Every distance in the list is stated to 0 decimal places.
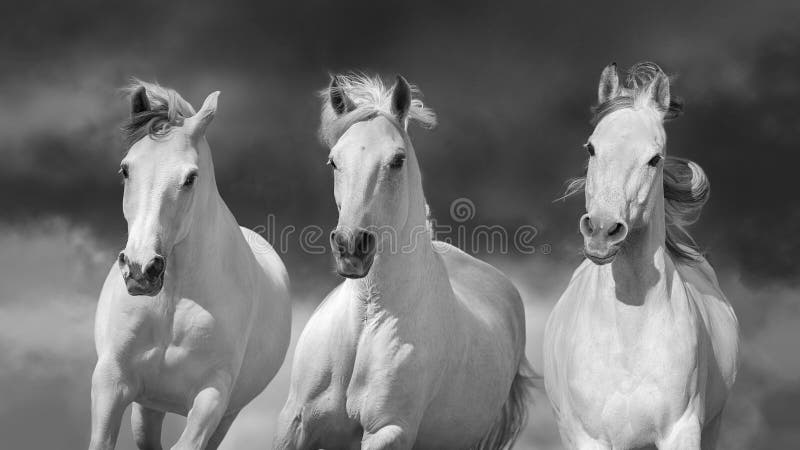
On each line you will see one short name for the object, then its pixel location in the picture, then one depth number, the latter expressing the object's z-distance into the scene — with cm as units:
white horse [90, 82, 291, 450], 1795
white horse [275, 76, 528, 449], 1727
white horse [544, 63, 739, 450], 1611
